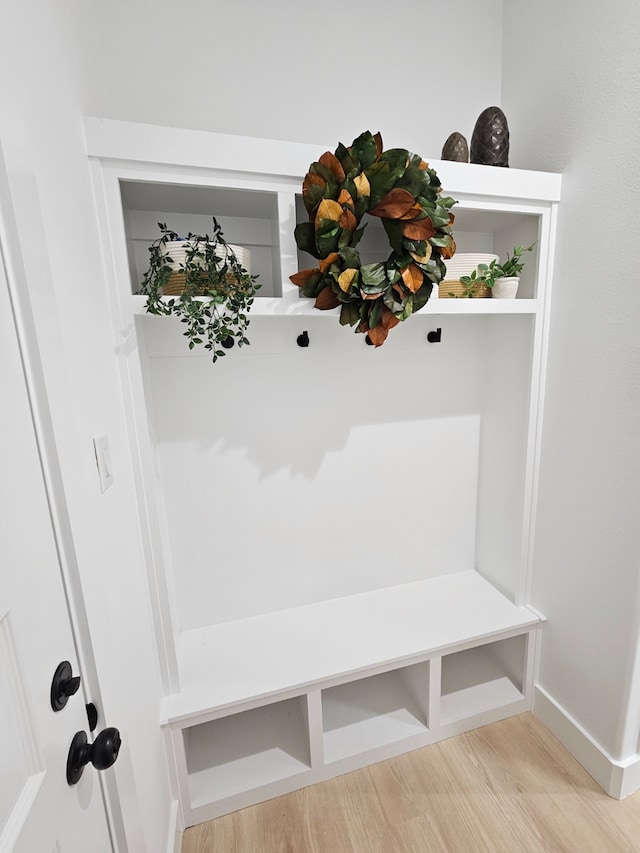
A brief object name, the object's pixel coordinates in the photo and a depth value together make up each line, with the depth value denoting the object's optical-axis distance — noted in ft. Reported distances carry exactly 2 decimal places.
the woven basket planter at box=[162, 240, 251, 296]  3.46
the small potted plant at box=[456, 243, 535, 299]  4.32
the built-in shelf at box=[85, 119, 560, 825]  3.91
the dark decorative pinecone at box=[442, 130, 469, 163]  4.15
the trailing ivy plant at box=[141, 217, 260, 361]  3.36
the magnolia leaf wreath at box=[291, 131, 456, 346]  3.36
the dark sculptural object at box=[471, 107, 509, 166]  4.17
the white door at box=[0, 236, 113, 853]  1.58
